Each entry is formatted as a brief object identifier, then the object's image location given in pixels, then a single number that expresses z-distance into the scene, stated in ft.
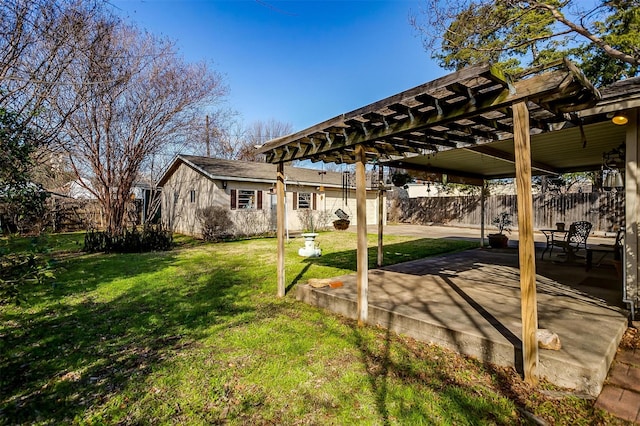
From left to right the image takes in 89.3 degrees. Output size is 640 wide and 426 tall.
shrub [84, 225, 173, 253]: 33.12
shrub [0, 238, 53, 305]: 8.39
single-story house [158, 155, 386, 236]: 46.62
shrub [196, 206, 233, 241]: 42.98
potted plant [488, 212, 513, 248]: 32.14
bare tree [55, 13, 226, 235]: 32.14
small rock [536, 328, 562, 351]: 9.02
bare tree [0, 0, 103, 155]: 15.11
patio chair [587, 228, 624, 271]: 20.25
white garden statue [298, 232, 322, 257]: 29.78
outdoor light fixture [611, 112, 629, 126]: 11.68
